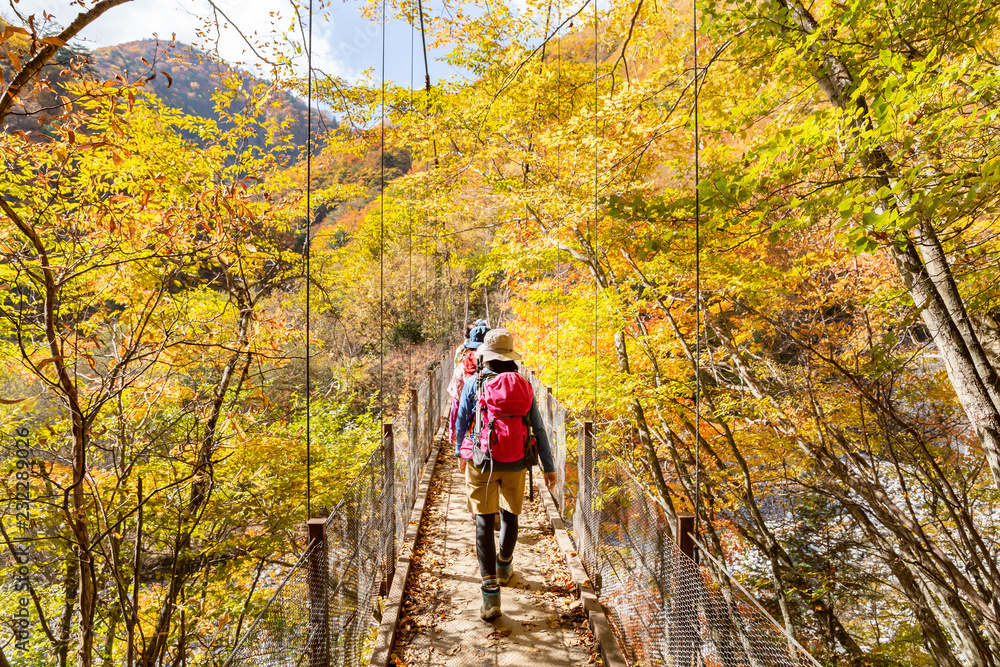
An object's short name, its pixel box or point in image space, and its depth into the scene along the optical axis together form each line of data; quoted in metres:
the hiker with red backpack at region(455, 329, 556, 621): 3.05
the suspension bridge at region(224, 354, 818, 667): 2.06
